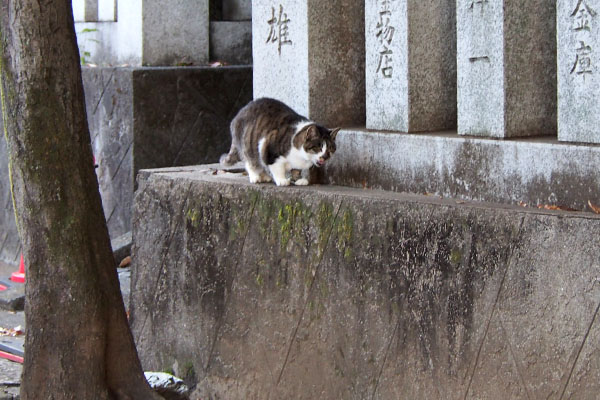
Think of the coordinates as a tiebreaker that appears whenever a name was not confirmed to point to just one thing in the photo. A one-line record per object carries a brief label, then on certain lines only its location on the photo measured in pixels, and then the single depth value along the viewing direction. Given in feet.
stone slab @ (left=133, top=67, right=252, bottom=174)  65.51
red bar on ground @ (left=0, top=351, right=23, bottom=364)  53.65
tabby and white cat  41.98
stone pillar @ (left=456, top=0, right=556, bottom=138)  36.52
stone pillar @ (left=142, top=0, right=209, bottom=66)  68.54
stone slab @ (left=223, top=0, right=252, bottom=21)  71.61
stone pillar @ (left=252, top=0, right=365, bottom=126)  44.86
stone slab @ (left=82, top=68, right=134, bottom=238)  65.72
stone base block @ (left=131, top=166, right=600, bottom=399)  32.22
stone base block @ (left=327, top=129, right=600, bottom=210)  34.01
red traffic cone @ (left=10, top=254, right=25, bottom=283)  68.01
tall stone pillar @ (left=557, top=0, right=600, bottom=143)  33.58
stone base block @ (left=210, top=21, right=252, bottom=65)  71.20
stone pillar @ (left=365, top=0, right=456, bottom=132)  40.55
